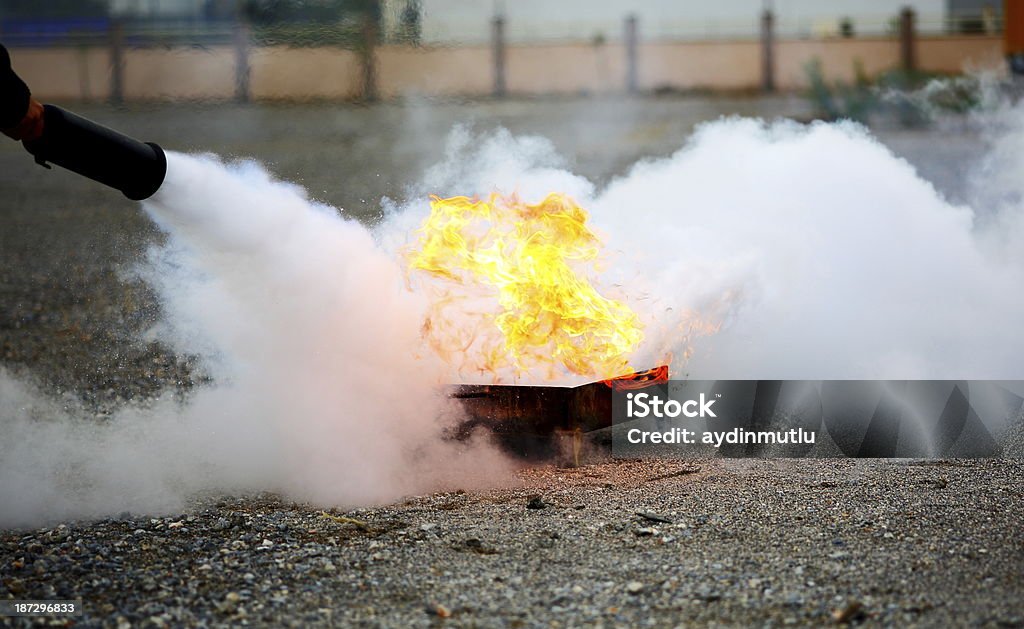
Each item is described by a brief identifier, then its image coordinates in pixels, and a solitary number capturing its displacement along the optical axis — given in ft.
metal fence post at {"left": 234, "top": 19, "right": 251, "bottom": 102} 48.42
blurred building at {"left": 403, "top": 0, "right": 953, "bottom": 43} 94.02
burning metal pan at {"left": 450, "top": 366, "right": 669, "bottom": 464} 27.02
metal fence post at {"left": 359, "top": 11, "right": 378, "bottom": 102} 48.44
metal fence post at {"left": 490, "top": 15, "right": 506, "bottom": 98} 70.80
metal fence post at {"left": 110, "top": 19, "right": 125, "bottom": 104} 54.06
